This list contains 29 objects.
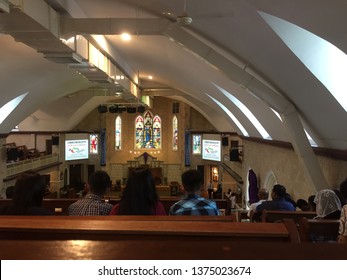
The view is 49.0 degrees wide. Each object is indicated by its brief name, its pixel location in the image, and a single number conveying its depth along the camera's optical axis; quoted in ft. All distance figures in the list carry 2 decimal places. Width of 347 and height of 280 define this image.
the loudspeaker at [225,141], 72.95
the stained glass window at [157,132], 96.37
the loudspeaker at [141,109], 81.51
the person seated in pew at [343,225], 11.51
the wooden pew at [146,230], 7.34
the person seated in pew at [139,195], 10.60
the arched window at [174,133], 94.12
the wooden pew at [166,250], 4.83
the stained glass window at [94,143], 92.17
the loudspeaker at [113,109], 75.89
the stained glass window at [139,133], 96.99
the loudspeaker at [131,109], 78.40
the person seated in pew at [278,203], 19.48
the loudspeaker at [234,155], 61.72
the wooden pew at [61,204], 19.18
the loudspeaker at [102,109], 80.59
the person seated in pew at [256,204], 19.69
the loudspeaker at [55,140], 76.02
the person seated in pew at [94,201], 12.30
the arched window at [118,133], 96.17
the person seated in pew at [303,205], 22.55
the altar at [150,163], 92.84
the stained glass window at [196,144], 88.51
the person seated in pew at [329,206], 14.57
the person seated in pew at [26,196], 10.79
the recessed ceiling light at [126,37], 31.37
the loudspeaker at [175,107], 93.32
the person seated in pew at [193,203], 11.70
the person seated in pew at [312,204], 20.67
